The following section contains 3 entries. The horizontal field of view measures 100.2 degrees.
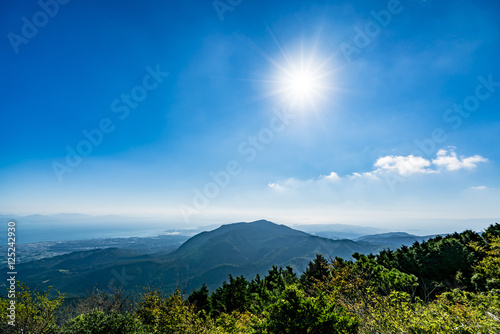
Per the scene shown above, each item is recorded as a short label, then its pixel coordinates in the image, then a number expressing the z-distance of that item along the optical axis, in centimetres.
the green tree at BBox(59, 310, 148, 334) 1614
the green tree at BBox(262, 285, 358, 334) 1020
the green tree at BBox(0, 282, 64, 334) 1459
